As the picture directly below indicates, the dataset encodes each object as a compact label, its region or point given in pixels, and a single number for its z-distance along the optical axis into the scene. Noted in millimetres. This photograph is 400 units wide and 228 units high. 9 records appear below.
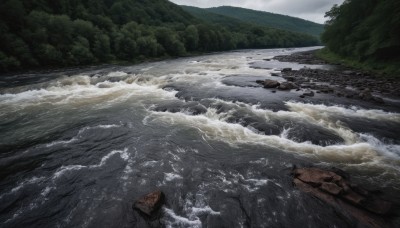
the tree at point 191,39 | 86312
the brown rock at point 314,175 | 9531
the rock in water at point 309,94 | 22141
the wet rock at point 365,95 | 20531
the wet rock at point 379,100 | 19703
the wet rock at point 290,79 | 29922
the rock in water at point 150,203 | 8469
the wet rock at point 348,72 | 33119
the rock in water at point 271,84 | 25859
